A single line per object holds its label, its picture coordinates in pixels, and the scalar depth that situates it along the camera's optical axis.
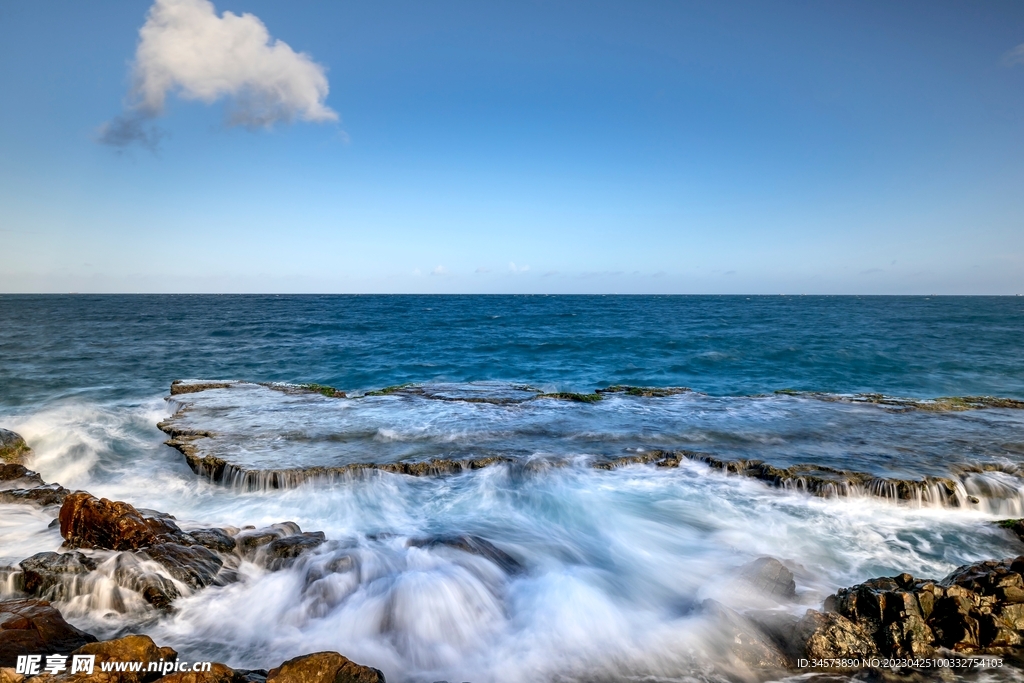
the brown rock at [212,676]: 3.75
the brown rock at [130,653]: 3.88
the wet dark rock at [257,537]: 6.84
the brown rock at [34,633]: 4.33
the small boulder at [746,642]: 5.03
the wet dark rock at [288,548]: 6.66
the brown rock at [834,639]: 4.95
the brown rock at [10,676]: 3.57
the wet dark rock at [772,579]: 6.01
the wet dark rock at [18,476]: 9.10
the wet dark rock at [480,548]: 6.95
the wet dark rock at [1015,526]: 7.53
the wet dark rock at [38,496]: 8.34
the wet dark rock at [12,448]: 10.80
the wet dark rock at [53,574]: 5.83
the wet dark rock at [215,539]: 6.75
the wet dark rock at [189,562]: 6.20
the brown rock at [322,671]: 4.04
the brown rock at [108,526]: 6.50
